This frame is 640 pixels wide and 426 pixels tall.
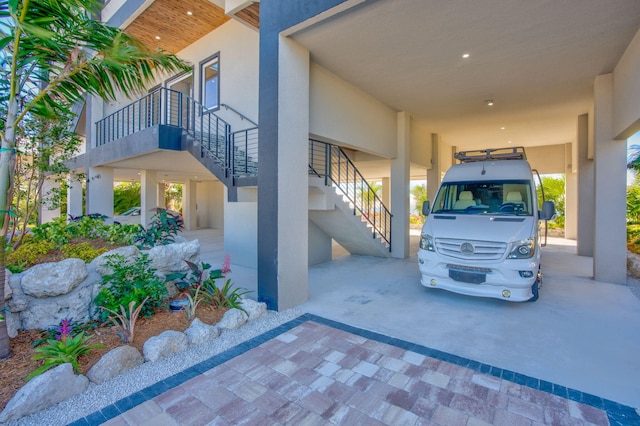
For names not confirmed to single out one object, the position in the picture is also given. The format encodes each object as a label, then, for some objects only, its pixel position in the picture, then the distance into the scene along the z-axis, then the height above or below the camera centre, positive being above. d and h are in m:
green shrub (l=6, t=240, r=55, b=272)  3.90 -0.63
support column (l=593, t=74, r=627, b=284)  6.16 +0.46
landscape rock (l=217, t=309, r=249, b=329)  4.04 -1.49
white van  4.52 -0.33
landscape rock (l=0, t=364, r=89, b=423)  2.36 -1.53
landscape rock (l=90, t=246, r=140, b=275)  4.05 -0.68
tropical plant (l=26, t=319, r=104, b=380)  2.82 -1.40
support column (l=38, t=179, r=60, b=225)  14.75 -0.28
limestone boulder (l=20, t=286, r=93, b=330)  3.50 -1.22
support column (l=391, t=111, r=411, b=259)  9.16 +0.58
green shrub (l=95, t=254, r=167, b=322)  3.75 -1.02
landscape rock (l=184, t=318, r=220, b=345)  3.65 -1.52
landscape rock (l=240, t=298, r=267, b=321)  4.40 -1.46
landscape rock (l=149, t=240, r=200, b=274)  4.67 -0.76
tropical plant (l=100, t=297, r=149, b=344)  3.46 -1.33
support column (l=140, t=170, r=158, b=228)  12.80 +0.69
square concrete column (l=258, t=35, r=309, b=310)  4.61 +0.60
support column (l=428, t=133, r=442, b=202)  11.95 +1.66
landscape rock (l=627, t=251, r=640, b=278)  6.87 -1.22
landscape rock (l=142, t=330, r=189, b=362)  3.26 -1.51
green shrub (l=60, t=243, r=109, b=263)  4.28 -0.62
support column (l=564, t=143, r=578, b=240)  12.71 +0.73
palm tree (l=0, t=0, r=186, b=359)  2.82 +1.55
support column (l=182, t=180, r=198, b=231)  16.91 +0.25
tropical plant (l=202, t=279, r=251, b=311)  4.55 -1.34
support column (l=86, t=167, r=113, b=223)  10.82 +0.60
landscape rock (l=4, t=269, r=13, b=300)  3.27 -0.87
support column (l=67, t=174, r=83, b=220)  13.10 +0.34
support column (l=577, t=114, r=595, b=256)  8.72 +0.96
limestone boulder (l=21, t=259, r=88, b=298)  3.47 -0.82
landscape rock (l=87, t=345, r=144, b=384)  2.87 -1.53
